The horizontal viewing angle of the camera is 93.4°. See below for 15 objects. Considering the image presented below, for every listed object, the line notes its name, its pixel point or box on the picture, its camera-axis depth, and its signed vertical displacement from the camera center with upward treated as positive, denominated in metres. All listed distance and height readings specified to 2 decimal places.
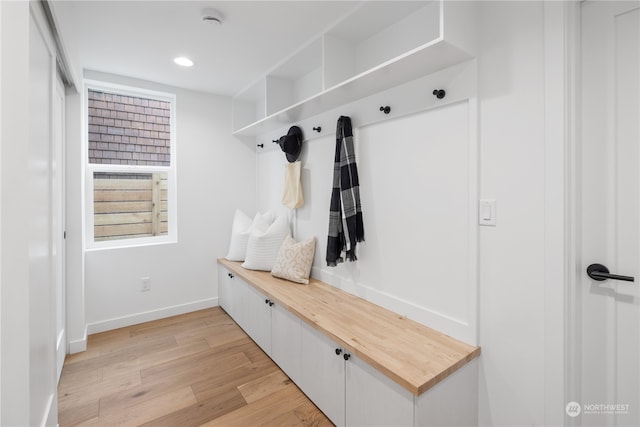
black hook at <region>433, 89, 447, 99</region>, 1.57 +0.62
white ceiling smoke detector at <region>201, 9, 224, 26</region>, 1.83 +1.21
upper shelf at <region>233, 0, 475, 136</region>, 1.41 +1.04
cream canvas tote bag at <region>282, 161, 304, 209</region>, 2.75 +0.23
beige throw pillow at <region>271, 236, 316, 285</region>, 2.54 -0.43
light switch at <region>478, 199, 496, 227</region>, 1.45 +0.00
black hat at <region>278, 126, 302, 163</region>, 2.67 +0.62
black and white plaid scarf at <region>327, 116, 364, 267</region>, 2.06 +0.05
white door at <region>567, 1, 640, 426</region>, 1.18 -0.02
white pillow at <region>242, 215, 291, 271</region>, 2.85 -0.33
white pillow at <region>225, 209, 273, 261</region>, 3.20 -0.21
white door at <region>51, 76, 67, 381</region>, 2.12 -0.12
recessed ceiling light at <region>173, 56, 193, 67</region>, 2.46 +1.26
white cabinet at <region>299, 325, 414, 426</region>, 1.33 -0.89
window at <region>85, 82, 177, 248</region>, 2.85 +0.45
